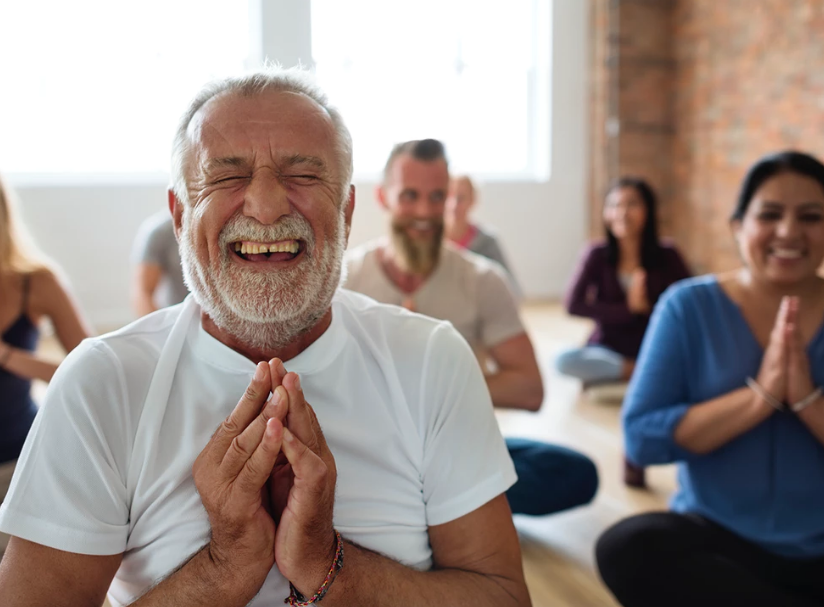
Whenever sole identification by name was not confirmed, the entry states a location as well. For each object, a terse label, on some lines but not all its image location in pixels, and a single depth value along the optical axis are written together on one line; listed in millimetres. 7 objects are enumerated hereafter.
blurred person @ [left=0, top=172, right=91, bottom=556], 2152
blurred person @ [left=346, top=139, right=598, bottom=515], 2471
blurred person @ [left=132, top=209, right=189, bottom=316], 3658
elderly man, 1069
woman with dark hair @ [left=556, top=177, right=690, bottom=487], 4375
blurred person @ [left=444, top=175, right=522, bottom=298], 4031
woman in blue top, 1818
